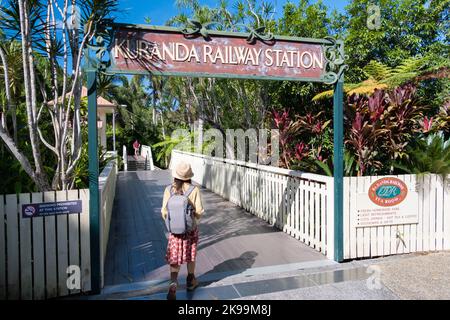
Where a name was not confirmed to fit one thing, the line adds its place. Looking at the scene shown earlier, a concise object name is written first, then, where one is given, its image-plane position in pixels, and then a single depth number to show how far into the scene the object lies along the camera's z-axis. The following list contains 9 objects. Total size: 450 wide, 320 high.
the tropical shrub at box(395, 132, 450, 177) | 5.08
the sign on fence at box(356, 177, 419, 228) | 4.71
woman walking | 3.55
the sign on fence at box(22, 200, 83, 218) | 3.50
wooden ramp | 4.44
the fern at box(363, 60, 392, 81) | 7.40
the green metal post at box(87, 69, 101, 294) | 3.73
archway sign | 3.79
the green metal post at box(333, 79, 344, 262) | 4.58
